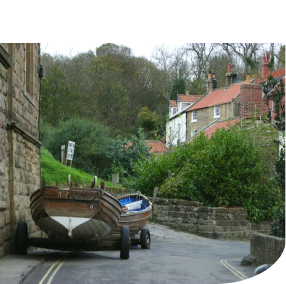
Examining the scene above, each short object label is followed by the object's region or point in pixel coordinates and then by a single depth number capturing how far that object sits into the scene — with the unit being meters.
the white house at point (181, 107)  46.82
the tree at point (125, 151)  31.59
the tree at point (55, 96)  38.44
